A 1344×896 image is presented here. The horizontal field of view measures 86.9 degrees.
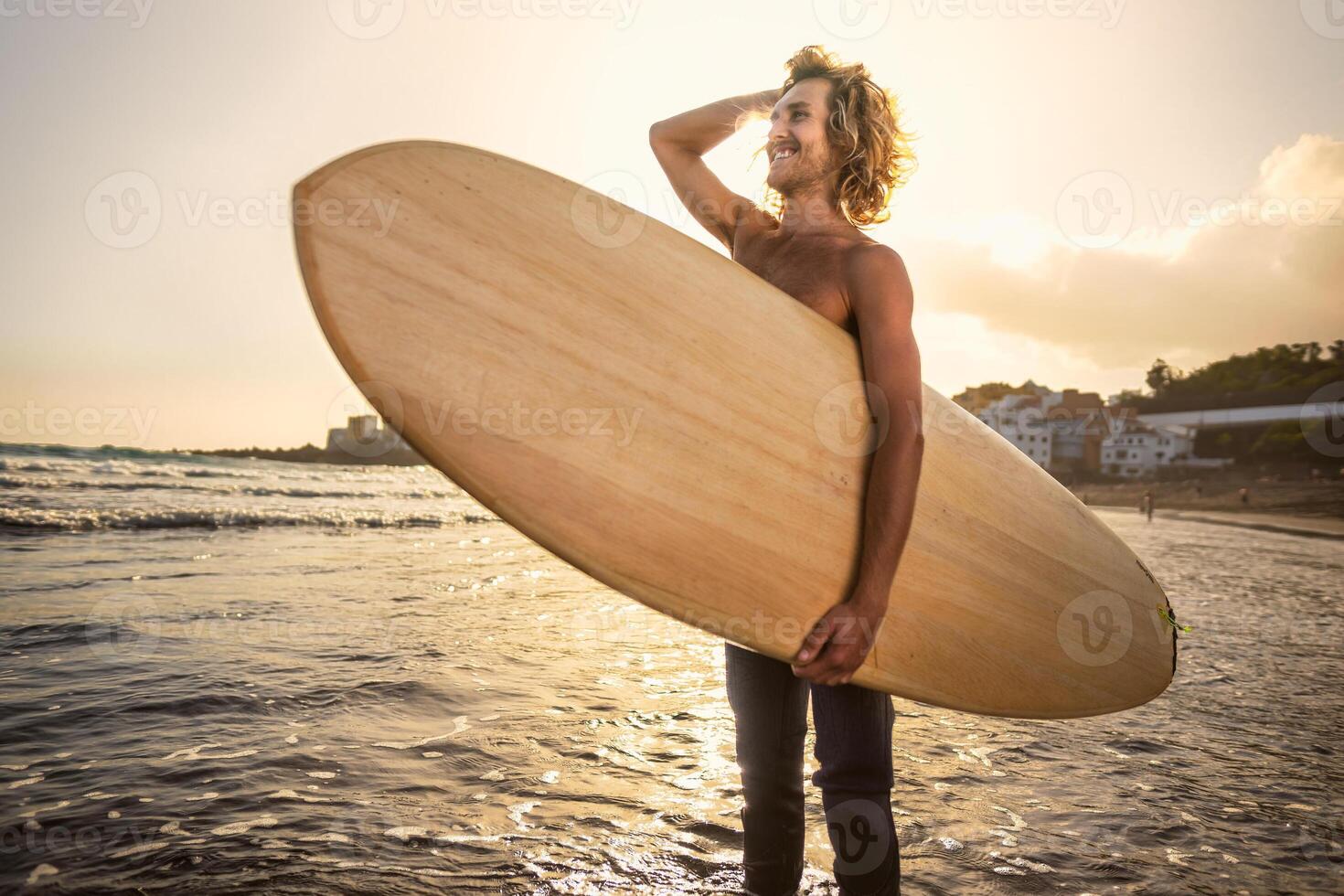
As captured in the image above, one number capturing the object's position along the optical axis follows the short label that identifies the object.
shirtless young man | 1.38
